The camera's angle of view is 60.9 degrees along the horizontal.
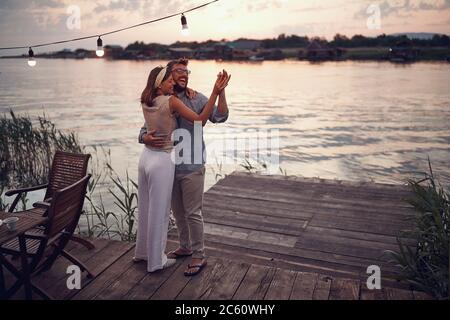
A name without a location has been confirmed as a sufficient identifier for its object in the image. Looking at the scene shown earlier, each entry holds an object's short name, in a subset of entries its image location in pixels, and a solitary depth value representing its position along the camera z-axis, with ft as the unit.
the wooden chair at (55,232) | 9.87
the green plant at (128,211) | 17.14
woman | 10.09
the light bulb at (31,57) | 21.43
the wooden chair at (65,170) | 13.85
